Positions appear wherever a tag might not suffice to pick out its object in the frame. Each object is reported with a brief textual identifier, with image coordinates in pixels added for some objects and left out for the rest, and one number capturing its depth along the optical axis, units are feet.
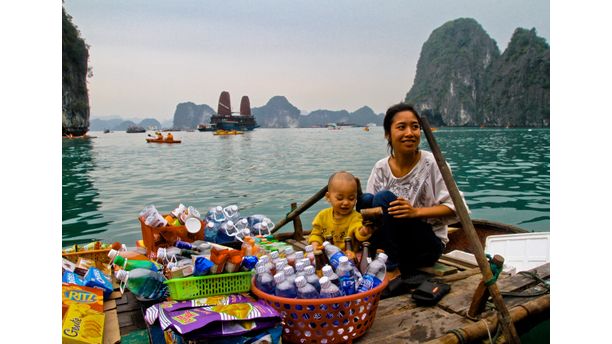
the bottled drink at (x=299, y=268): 7.18
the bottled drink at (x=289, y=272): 7.05
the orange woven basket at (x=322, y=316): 6.40
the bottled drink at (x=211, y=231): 12.36
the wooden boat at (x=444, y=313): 7.01
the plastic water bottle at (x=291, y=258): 8.09
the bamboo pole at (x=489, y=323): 6.54
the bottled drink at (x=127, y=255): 9.42
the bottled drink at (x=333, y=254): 8.05
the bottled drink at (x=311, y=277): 6.86
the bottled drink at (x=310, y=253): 8.32
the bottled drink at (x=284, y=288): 6.72
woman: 8.98
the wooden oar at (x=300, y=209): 12.70
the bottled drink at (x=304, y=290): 6.55
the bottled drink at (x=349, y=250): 8.41
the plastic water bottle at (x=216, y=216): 12.69
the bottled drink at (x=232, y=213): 12.92
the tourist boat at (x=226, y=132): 229.04
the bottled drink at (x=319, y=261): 7.98
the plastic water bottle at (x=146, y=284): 7.72
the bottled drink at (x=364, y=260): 8.09
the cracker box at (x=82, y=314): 6.40
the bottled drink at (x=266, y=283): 7.13
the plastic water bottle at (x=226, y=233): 12.36
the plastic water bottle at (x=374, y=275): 6.90
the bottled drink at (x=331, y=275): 7.01
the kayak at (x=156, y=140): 124.88
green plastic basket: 7.24
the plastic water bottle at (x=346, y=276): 6.88
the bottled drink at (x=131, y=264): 8.35
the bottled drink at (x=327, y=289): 6.52
